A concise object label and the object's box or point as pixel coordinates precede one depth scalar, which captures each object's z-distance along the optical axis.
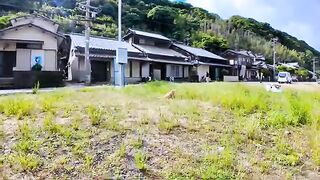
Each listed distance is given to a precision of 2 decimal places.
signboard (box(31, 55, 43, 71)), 13.57
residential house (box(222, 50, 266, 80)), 32.52
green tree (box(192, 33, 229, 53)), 33.94
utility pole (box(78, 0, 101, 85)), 14.40
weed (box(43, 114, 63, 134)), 3.20
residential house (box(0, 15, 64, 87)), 13.33
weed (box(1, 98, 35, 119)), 3.59
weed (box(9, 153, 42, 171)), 2.64
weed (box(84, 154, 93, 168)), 2.75
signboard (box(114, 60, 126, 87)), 8.65
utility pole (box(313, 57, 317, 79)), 57.04
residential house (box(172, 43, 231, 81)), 25.56
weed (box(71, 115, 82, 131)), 3.30
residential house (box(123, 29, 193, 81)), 21.15
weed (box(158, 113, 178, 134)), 3.44
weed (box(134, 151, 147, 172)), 2.76
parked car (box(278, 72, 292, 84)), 24.84
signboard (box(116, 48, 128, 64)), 7.92
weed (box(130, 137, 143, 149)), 3.07
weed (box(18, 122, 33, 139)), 3.06
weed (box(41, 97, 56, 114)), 3.76
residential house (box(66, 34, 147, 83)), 16.50
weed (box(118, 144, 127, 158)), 2.90
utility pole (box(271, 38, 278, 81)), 35.78
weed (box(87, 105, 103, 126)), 3.45
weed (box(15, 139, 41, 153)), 2.84
